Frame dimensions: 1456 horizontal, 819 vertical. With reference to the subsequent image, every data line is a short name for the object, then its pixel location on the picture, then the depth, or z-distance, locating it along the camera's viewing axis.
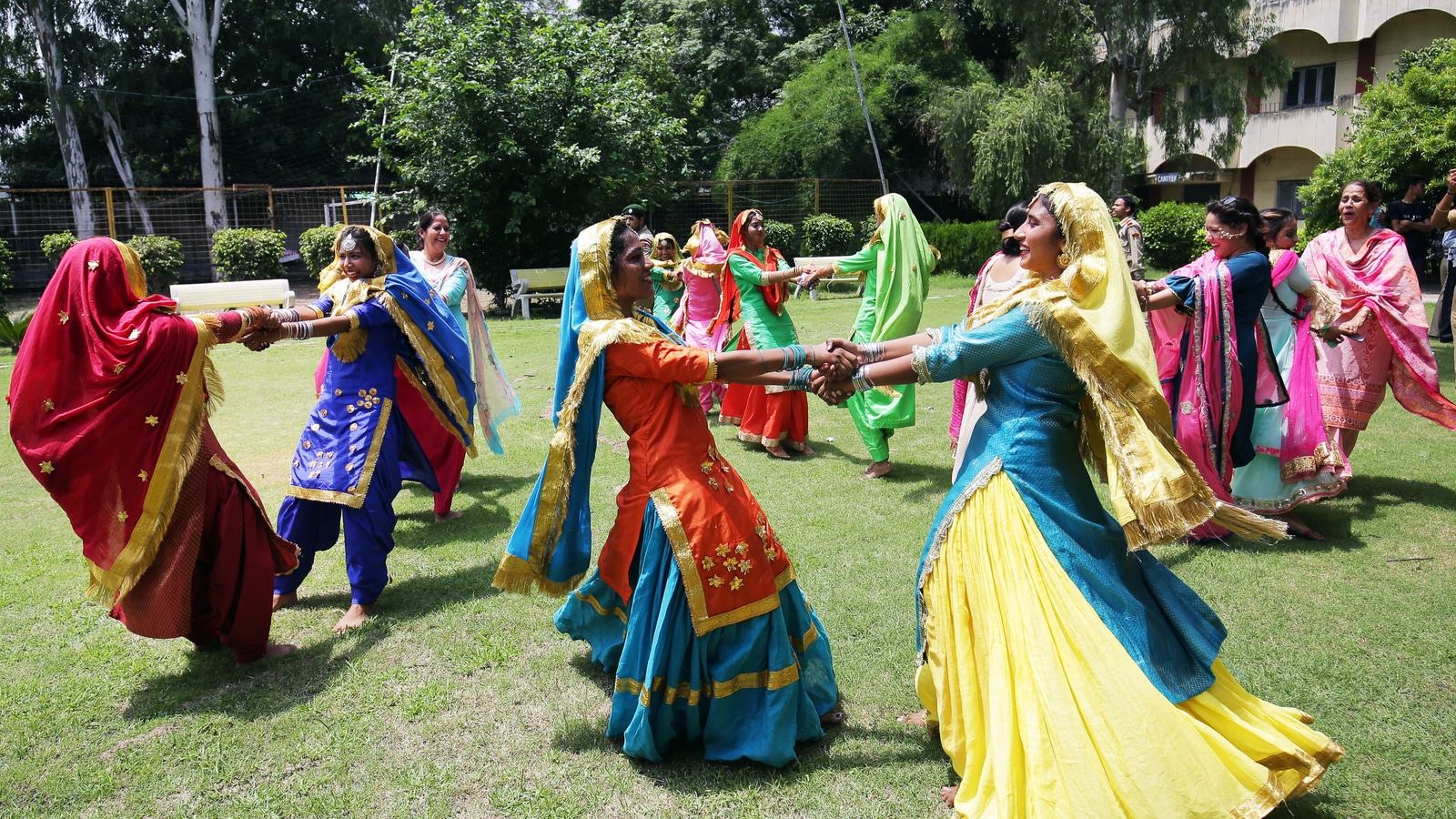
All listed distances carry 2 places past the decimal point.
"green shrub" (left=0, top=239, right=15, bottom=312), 15.61
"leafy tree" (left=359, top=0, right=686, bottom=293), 17.47
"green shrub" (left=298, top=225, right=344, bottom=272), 19.80
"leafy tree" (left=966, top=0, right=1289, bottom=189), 23.14
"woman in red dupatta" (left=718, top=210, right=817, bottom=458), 7.54
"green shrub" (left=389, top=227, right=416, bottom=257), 18.83
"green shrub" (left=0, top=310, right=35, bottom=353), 13.16
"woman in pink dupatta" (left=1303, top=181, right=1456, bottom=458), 6.33
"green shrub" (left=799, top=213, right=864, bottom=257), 22.91
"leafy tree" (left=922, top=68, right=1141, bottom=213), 22.27
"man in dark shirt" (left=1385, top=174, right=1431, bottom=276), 8.37
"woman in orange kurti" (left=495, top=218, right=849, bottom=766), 3.17
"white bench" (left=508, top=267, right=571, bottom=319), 17.89
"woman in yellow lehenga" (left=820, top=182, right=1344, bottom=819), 2.56
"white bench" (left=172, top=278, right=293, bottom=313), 16.36
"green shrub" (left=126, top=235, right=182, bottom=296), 18.81
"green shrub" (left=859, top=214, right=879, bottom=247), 23.66
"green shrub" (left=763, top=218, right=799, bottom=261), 22.05
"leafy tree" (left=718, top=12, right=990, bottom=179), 26.67
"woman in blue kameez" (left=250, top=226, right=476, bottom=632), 4.59
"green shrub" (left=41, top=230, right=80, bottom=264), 19.06
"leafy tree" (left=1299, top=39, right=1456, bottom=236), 14.59
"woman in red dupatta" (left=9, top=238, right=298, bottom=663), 3.68
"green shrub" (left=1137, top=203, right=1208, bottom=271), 21.16
